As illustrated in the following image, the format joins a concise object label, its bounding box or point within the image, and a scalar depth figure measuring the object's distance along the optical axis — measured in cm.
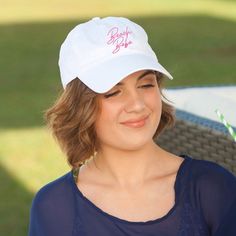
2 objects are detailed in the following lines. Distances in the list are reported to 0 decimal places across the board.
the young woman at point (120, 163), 262
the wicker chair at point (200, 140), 324
